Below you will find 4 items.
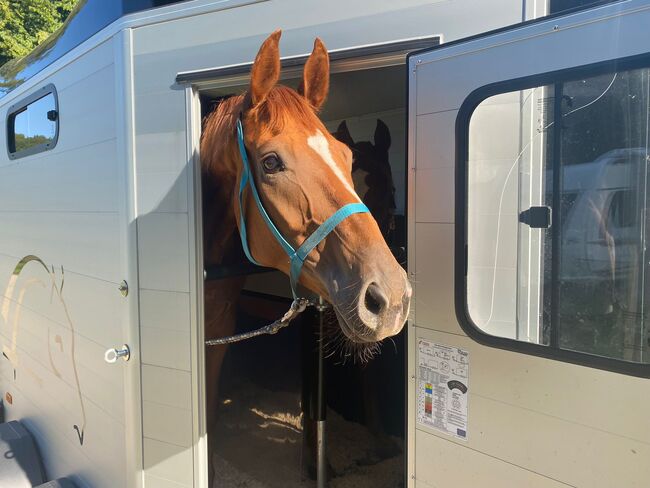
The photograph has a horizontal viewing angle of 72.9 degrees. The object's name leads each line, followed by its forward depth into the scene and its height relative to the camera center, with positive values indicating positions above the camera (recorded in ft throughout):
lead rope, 5.90 -1.38
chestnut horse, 4.46 +0.45
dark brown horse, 10.74 +1.26
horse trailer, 3.92 -0.19
